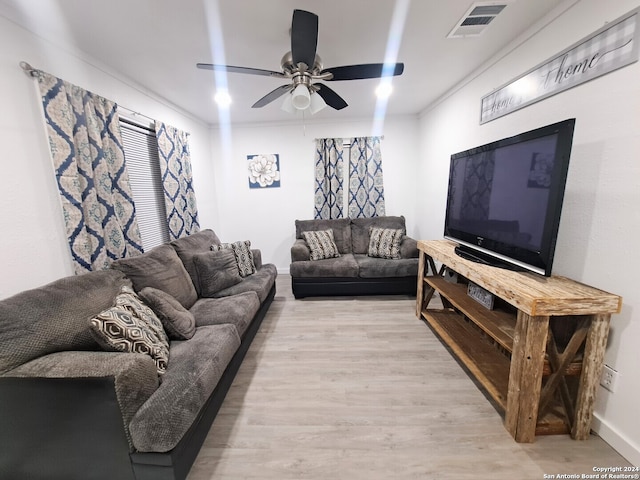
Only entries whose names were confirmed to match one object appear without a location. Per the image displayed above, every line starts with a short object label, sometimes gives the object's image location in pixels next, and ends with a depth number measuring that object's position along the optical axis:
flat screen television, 1.34
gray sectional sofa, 1.07
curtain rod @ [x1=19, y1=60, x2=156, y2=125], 1.59
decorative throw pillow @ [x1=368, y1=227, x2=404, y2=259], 3.38
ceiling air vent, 1.57
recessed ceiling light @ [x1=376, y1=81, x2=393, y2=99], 2.71
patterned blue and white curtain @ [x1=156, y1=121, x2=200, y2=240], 2.87
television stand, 1.23
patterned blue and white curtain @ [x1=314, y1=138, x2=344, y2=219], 3.97
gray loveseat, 3.13
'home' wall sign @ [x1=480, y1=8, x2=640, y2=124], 1.26
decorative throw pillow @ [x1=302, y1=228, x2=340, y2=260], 3.44
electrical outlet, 1.33
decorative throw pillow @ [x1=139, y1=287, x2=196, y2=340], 1.68
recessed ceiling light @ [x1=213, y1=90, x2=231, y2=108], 2.80
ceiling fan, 1.56
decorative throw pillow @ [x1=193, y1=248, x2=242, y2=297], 2.42
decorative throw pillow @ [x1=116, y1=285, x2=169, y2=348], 1.50
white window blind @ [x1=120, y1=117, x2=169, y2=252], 2.58
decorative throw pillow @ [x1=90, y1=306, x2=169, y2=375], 1.28
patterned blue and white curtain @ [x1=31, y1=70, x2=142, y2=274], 1.73
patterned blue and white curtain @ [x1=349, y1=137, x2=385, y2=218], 3.95
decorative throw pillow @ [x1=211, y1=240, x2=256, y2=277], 2.81
